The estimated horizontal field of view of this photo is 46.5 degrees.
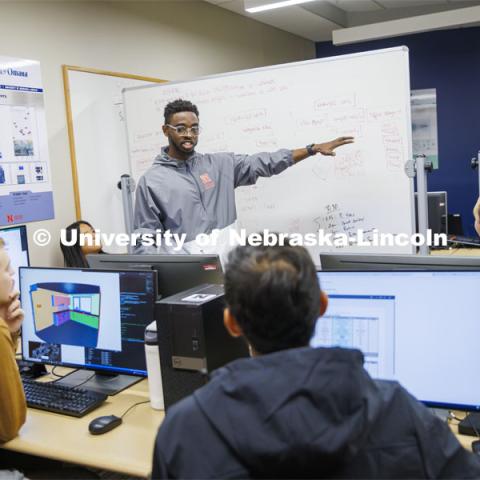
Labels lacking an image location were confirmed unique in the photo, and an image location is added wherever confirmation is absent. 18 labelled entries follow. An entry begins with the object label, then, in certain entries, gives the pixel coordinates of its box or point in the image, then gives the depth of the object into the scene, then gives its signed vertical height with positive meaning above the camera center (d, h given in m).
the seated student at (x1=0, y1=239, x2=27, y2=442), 1.45 -0.53
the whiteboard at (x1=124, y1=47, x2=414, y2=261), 3.15 +0.26
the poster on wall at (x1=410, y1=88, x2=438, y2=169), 6.24 +0.53
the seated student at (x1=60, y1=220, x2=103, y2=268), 3.75 -0.41
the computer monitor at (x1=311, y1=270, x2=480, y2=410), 1.31 -0.38
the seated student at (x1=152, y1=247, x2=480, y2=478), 0.77 -0.34
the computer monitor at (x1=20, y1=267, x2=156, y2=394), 1.77 -0.43
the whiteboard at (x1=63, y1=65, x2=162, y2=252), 3.95 +0.33
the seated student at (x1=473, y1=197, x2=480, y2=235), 2.17 -0.19
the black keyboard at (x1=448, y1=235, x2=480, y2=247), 4.21 -0.59
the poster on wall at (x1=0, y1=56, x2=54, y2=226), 3.42 +0.28
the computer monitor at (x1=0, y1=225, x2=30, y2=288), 2.49 -0.24
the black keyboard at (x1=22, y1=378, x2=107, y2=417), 1.67 -0.65
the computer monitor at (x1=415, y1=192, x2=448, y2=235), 4.10 -0.32
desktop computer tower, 1.50 -0.43
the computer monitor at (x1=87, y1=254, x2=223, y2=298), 1.96 -0.31
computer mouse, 1.52 -0.65
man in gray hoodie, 3.18 +0.02
